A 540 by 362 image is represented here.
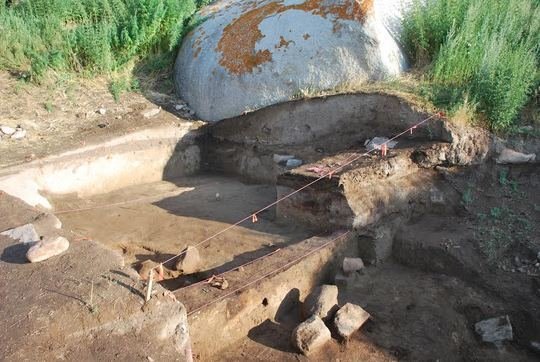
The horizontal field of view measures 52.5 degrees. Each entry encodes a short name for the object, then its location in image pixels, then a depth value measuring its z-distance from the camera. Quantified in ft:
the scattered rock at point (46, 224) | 10.96
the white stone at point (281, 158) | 18.72
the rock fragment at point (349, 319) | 11.06
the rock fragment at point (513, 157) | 16.01
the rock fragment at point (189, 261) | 12.37
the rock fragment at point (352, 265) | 13.16
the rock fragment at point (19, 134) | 17.93
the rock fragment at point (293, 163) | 18.37
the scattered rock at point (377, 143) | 16.46
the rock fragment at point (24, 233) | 10.53
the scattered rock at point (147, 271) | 12.05
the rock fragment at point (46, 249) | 9.71
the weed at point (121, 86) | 21.20
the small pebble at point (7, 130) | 18.03
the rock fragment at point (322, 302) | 11.43
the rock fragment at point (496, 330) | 11.48
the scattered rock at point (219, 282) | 11.09
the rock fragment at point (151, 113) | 20.53
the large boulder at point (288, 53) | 19.16
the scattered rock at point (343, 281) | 12.80
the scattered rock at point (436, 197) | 15.34
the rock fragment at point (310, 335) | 10.56
